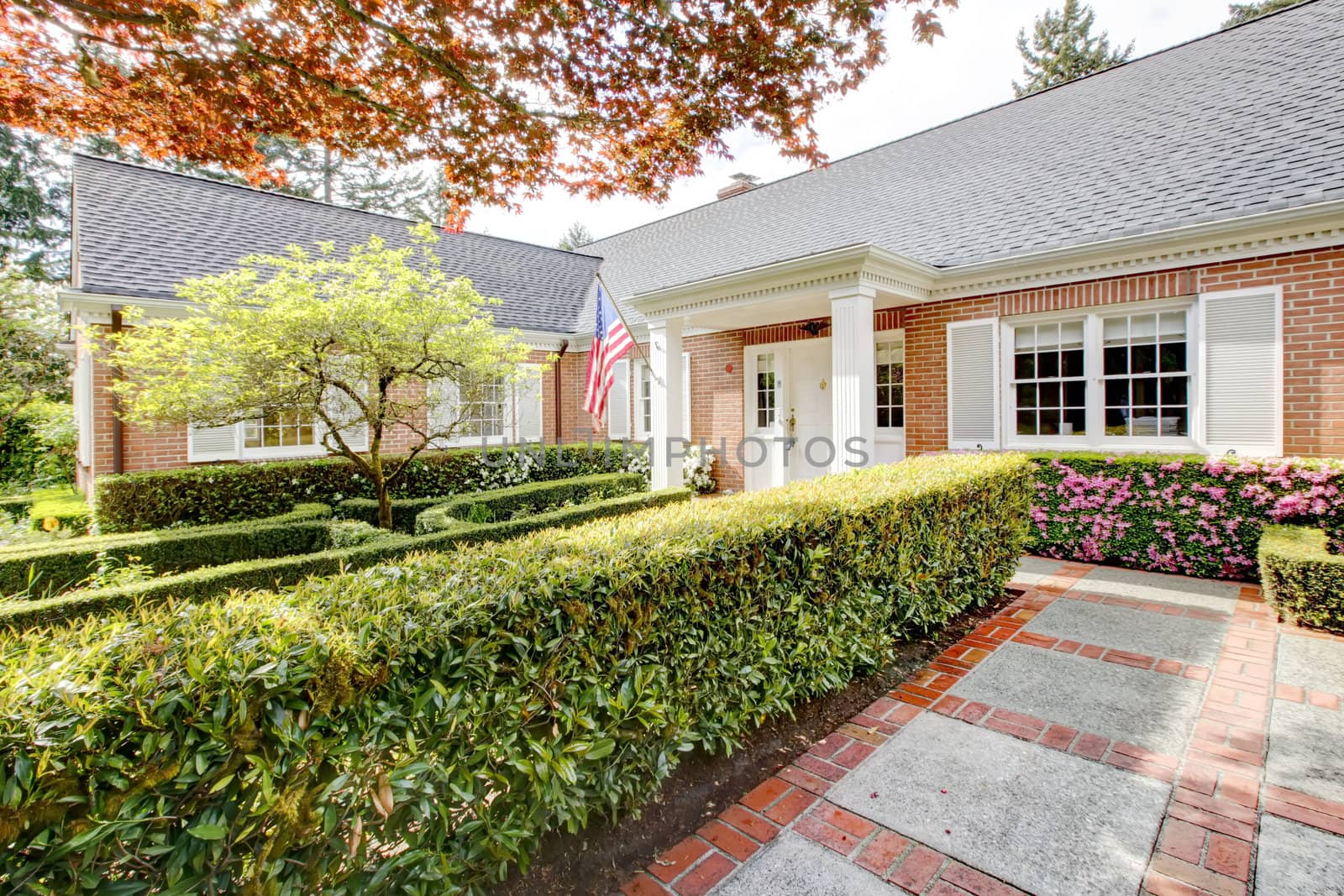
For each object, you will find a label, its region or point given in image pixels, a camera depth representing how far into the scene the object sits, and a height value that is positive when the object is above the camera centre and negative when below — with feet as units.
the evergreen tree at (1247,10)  67.00 +47.99
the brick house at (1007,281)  19.85 +6.31
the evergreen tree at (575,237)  138.92 +47.48
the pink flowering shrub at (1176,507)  17.76 -2.48
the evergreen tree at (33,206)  69.31 +28.42
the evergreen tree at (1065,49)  79.41 +51.89
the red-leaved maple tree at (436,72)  12.07 +8.13
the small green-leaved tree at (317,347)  19.57 +3.26
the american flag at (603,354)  30.12 +4.30
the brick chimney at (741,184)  50.29 +21.32
